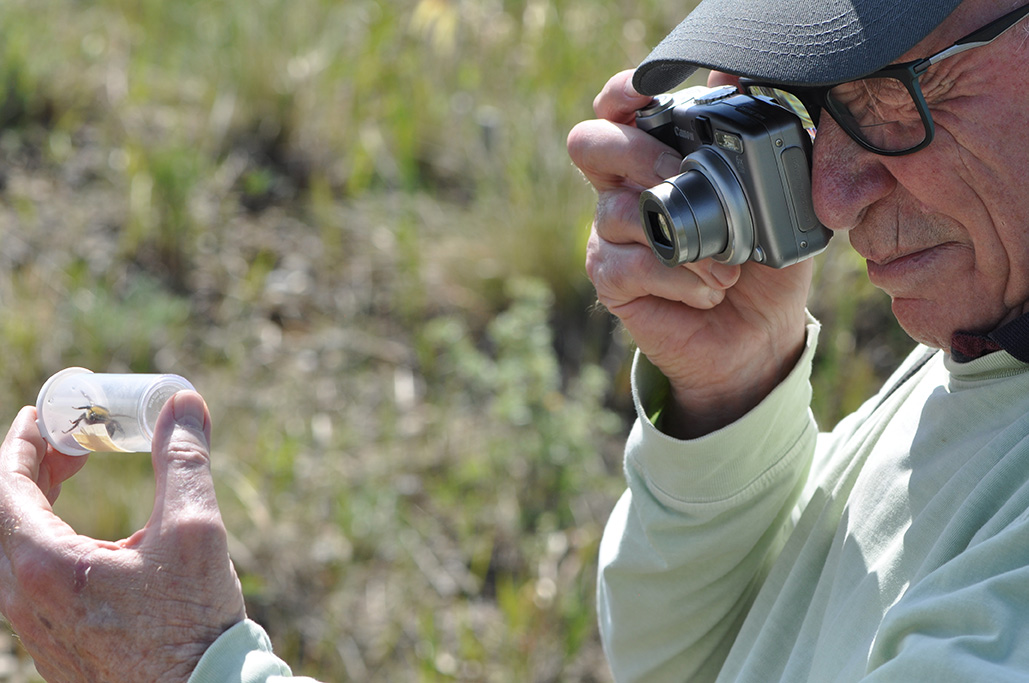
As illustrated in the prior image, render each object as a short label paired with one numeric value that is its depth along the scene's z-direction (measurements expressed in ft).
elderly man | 5.25
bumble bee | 5.61
